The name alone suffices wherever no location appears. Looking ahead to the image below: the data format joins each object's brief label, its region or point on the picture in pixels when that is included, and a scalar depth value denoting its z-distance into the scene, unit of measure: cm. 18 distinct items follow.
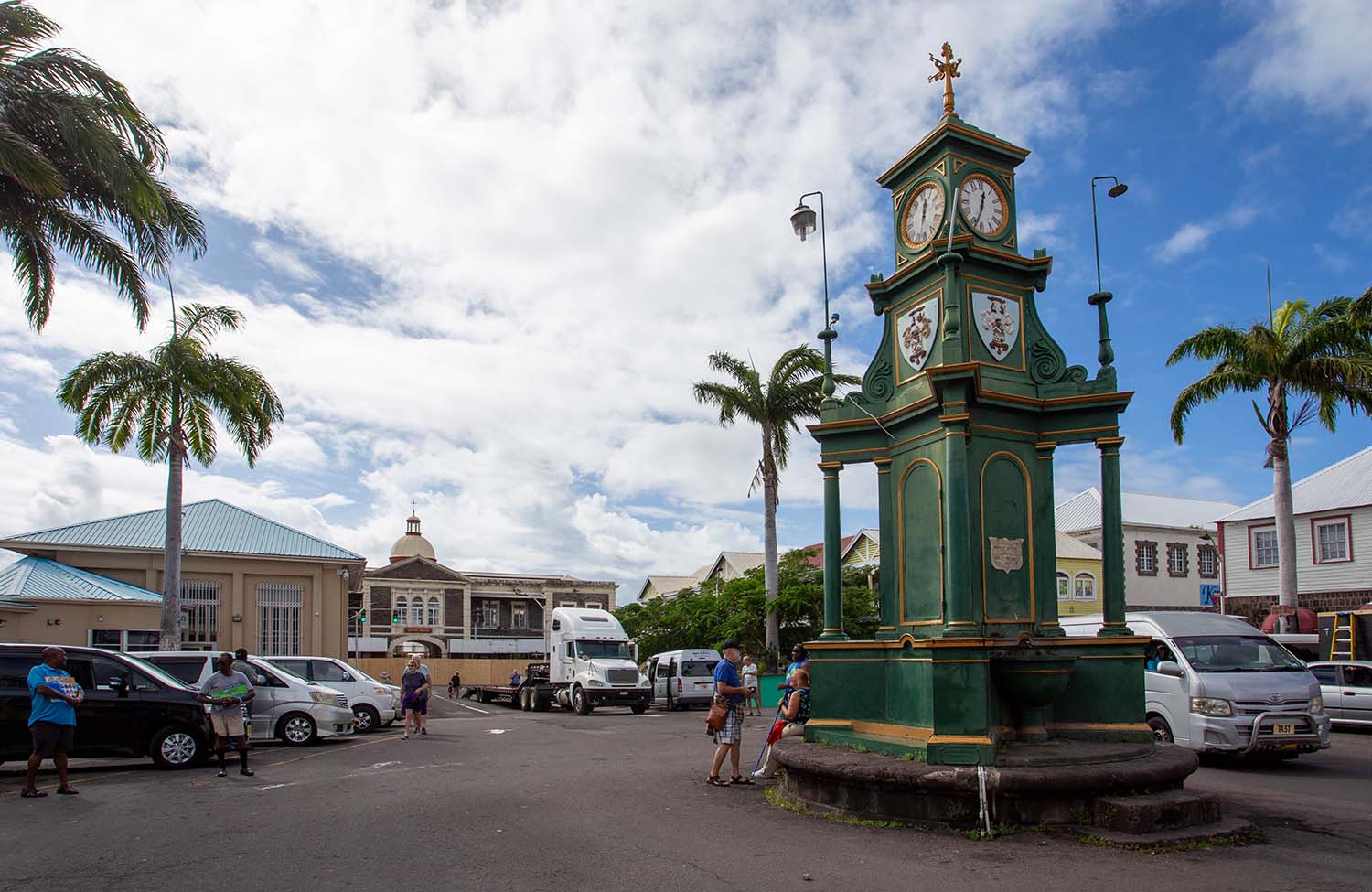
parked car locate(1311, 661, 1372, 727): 1822
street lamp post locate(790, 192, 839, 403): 1223
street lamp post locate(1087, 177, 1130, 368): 1098
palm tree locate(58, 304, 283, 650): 2331
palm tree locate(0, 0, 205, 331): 1378
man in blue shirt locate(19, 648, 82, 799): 1103
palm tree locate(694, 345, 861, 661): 3114
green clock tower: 956
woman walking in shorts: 1922
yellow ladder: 2233
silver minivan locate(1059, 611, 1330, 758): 1250
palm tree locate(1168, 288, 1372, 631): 2355
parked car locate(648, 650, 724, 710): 3077
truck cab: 2828
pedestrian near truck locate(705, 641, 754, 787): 1149
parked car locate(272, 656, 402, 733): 2116
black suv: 1309
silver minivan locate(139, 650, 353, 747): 1728
